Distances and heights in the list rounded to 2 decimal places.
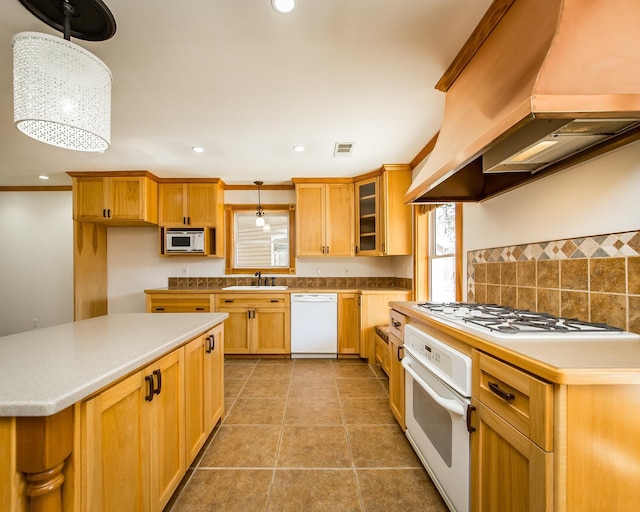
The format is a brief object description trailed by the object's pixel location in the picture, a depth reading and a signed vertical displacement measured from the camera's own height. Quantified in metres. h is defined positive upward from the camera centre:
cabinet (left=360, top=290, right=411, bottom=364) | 3.45 -0.69
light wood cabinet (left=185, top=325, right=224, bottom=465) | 1.53 -0.80
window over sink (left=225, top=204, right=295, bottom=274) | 4.26 +0.31
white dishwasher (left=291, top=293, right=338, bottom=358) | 3.57 -0.86
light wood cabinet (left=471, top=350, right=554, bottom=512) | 0.74 -0.56
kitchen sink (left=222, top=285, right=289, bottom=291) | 3.71 -0.41
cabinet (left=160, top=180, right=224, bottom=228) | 3.84 +0.76
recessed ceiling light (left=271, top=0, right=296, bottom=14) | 1.21 +1.12
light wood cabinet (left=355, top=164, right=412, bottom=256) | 3.39 +0.59
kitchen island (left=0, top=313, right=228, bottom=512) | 0.71 -0.51
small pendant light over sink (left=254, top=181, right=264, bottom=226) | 4.01 +0.67
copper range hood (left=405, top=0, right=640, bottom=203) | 0.80 +0.56
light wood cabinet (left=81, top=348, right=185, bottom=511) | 0.85 -0.69
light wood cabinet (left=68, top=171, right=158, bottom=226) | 3.52 +0.79
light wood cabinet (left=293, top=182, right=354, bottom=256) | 3.83 +0.56
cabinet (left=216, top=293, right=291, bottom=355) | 3.60 -0.89
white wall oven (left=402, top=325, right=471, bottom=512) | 1.11 -0.74
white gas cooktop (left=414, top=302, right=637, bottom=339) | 1.01 -0.28
